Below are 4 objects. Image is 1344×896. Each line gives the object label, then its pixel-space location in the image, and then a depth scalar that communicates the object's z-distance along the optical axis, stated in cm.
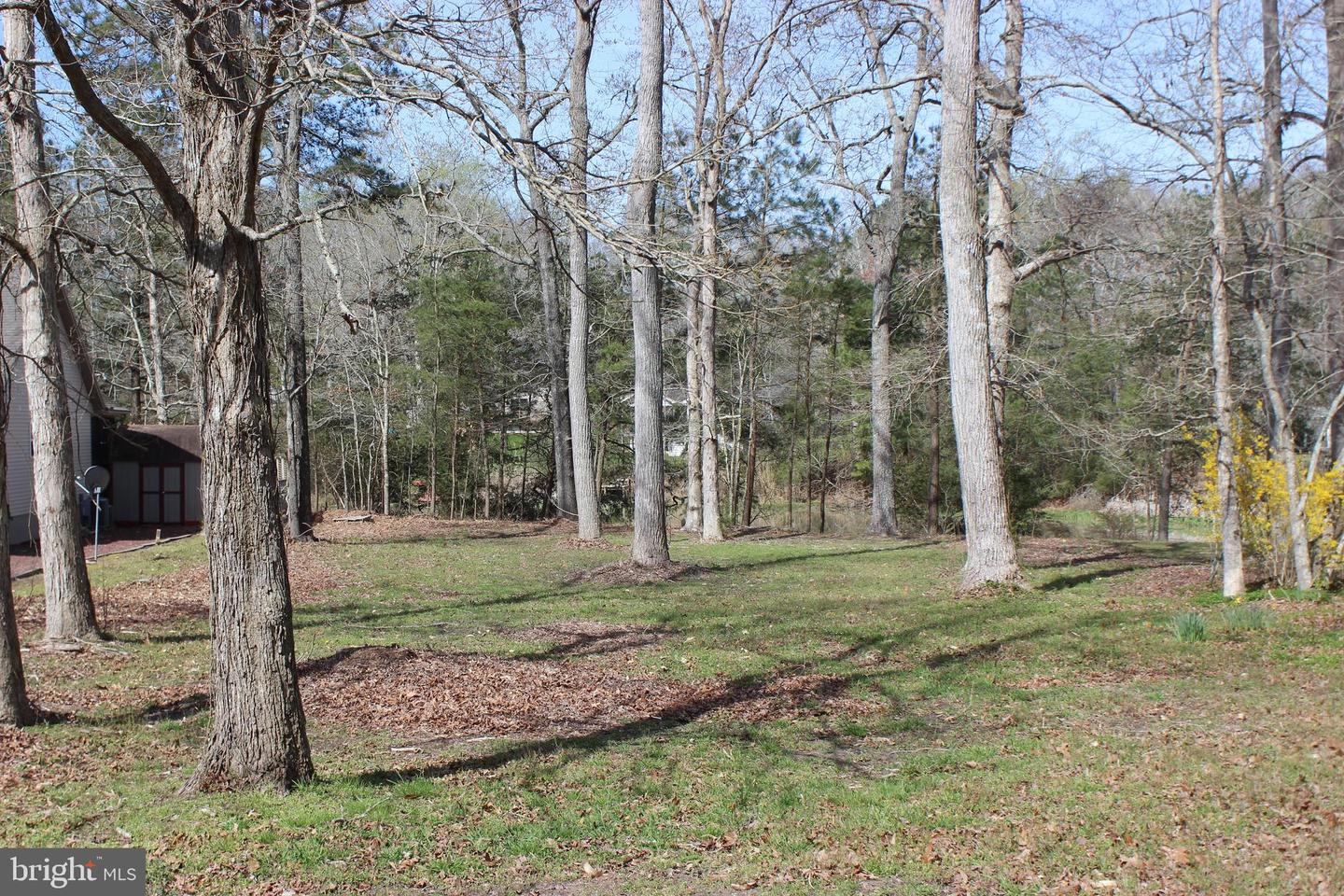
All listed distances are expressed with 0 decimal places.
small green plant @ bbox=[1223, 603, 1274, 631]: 927
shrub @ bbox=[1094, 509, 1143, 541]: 2510
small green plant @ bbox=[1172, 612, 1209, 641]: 908
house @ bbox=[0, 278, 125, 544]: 2002
